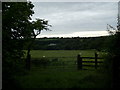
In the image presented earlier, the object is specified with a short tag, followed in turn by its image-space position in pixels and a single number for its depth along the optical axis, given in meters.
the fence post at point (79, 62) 10.26
